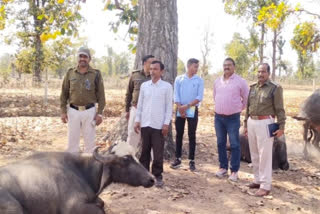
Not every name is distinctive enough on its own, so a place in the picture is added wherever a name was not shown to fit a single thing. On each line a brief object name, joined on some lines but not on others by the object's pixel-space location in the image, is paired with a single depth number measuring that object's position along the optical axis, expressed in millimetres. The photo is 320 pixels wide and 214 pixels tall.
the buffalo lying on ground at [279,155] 7211
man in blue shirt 6164
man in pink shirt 5863
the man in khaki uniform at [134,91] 5898
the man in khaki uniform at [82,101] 5594
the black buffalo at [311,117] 8562
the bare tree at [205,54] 41250
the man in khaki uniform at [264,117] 5289
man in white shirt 5301
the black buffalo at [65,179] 3660
